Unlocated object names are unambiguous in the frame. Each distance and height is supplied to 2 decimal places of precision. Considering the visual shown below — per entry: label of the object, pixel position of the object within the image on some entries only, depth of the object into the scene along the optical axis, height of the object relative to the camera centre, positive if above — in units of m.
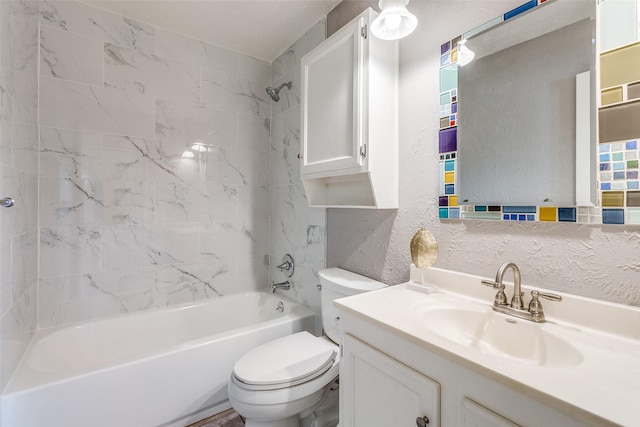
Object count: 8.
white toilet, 1.18 -0.70
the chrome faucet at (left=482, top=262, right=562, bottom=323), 0.89 -0.29
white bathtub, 1.23 -0.81
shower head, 2.26 +0.98
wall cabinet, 1.33 +0.50
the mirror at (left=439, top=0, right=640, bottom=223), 0.87 +0.32
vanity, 0.55 -0.36
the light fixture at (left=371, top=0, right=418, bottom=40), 1.16 +0.80
